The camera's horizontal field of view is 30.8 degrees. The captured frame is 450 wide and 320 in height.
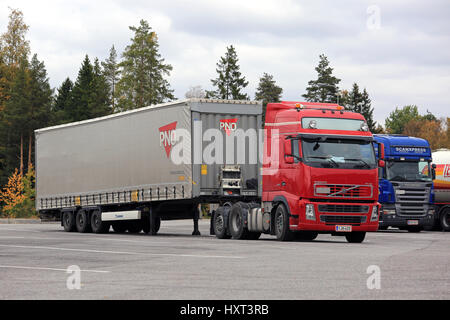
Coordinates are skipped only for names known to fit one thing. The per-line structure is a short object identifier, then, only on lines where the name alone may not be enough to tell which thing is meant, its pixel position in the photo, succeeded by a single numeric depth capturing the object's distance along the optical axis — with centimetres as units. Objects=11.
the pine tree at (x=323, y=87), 10281
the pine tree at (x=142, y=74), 8369
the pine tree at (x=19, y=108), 8350
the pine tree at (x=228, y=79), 9281
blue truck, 3069
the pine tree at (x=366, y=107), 11761
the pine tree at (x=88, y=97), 9356
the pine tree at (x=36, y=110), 8431
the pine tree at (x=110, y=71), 10798
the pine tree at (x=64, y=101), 9268
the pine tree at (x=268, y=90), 10644
